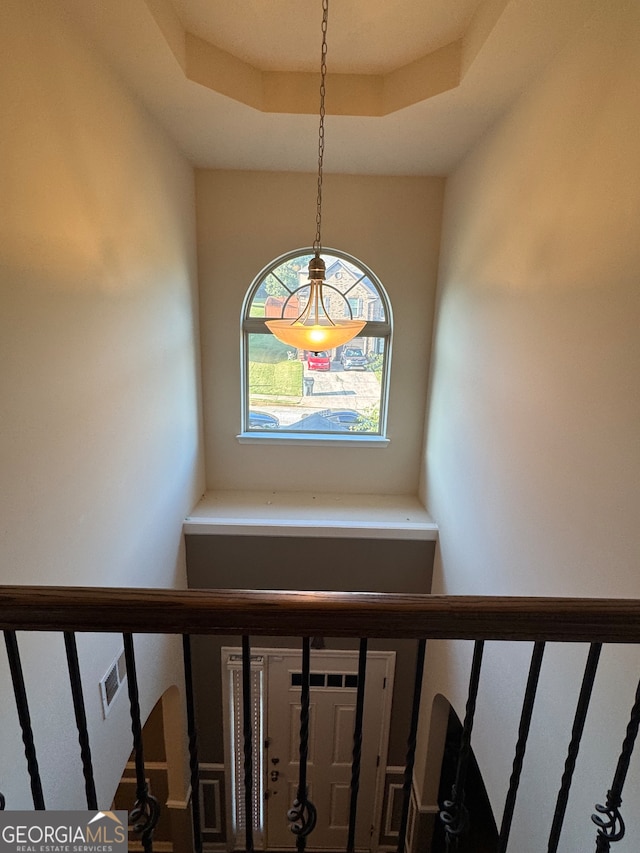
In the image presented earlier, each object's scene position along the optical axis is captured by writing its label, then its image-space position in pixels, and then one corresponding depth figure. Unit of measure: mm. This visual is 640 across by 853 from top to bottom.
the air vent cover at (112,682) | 2230
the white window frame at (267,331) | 3830
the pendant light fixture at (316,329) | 2170
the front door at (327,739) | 3900
